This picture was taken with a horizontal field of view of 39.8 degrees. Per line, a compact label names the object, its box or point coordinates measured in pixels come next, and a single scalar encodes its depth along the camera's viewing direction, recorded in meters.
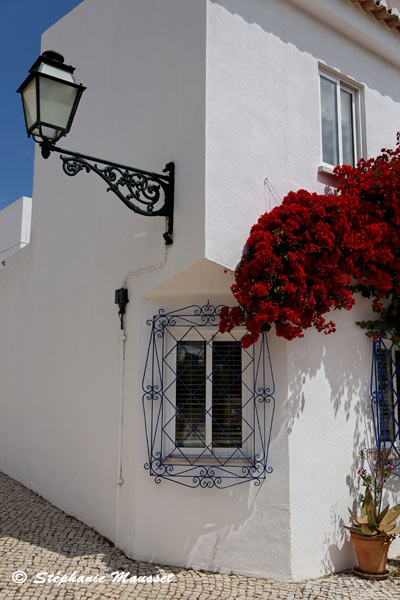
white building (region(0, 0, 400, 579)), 6.38
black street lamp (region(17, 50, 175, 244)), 5.17
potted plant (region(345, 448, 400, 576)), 6.31
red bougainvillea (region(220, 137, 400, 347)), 5.96
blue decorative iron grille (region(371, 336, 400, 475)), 7.27
